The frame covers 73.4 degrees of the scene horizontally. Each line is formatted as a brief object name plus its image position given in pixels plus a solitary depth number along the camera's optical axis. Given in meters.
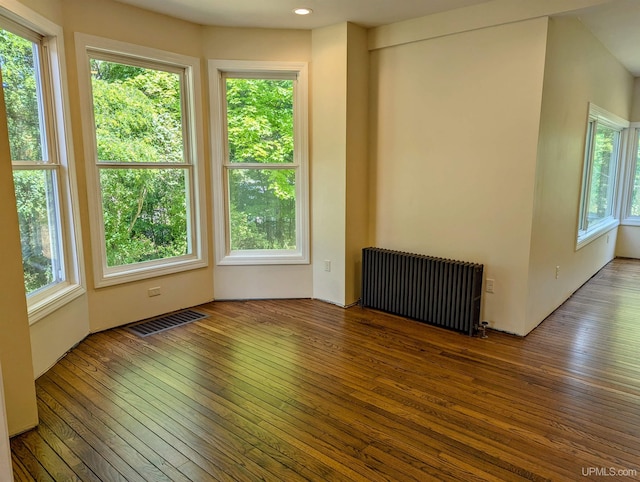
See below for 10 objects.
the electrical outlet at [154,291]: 3.96
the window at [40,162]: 2.81
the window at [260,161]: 4.19
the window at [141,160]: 3.51
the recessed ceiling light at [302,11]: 3.51
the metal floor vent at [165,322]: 3.69
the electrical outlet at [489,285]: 3.65
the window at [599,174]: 4.79
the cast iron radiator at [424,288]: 3.59
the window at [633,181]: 6.27
